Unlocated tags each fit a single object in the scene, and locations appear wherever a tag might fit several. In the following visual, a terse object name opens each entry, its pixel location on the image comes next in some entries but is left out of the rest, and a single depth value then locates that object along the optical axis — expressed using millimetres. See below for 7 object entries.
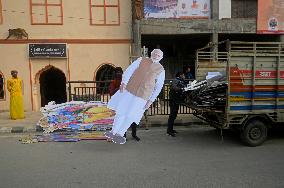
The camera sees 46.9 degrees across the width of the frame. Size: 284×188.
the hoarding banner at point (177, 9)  14906
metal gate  10445
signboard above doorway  14523
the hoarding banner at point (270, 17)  15188
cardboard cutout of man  7090
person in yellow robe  11000
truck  6809
